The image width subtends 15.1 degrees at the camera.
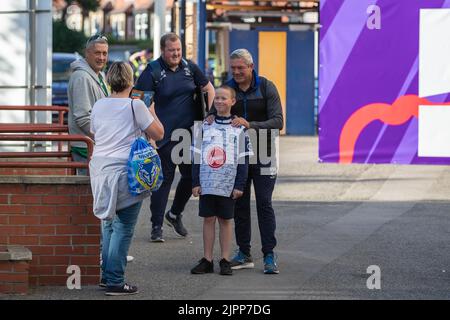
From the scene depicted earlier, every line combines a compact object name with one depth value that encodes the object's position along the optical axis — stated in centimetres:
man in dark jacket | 1395
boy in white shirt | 1365
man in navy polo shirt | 1631
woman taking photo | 1225
